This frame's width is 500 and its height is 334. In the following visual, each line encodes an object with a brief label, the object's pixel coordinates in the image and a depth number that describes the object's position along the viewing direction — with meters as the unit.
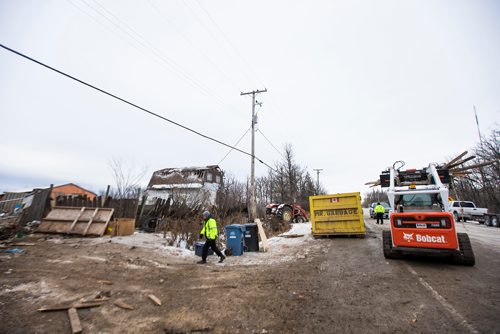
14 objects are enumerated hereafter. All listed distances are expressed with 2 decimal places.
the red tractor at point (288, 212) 19.64
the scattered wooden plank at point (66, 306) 3.72
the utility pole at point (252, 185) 14.32
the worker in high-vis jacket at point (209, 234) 7.52
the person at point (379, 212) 19.08
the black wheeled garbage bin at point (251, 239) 9.46
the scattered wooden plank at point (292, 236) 13.13
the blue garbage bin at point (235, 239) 8.73
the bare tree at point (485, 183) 25.56
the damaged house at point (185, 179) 36.31
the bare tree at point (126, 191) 20.02
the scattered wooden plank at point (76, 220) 10.60
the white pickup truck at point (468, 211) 22.88
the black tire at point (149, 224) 13.23
